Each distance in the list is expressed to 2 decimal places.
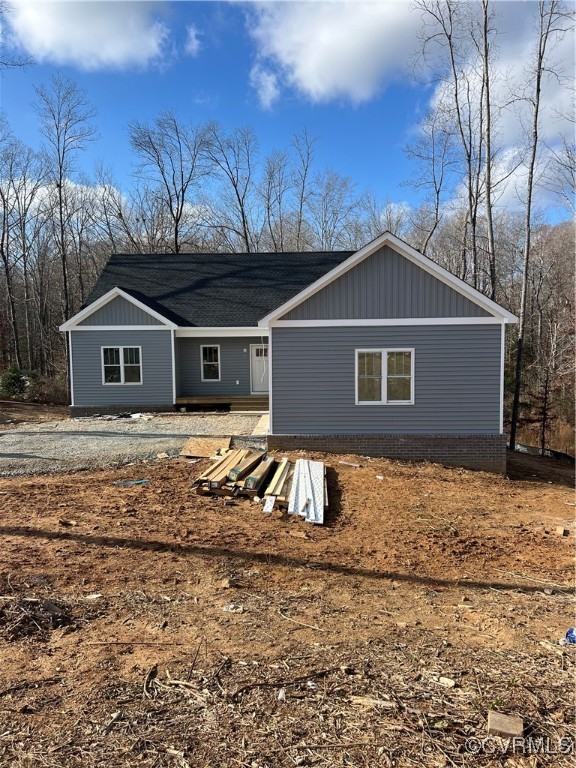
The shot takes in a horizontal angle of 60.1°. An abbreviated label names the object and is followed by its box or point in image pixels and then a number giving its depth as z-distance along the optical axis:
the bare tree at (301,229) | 41.41
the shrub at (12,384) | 23.45
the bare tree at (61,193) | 30.53
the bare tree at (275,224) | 41.62
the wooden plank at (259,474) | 8.66
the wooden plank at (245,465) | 8.92
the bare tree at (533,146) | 17.67
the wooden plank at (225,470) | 8.64
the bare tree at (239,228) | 39.62
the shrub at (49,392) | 23.84
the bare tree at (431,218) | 26.44
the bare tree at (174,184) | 38.50
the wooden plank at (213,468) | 8.90
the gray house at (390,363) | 12.31
